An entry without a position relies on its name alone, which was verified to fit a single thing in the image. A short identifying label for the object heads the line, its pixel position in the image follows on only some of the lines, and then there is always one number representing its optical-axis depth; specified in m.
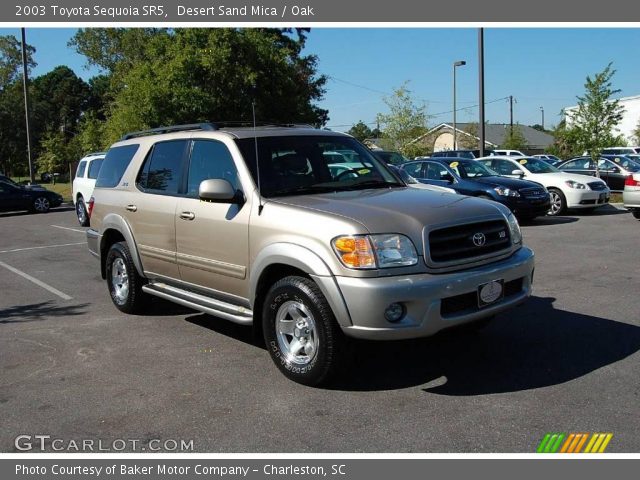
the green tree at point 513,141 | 54.91
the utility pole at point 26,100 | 28.67
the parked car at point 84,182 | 17.84
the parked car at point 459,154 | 27.35
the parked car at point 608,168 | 22.16
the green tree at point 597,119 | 21.52
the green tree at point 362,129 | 99.72
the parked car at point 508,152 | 40.69
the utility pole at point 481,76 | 20.50
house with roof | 59.94
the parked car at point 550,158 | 39.76
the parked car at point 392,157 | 23.94
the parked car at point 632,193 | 13.94
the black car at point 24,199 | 21.96
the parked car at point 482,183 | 14.23
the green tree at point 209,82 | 21.56
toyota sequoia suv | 4.27
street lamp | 41.41
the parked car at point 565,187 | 15.80
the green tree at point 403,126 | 38.78
